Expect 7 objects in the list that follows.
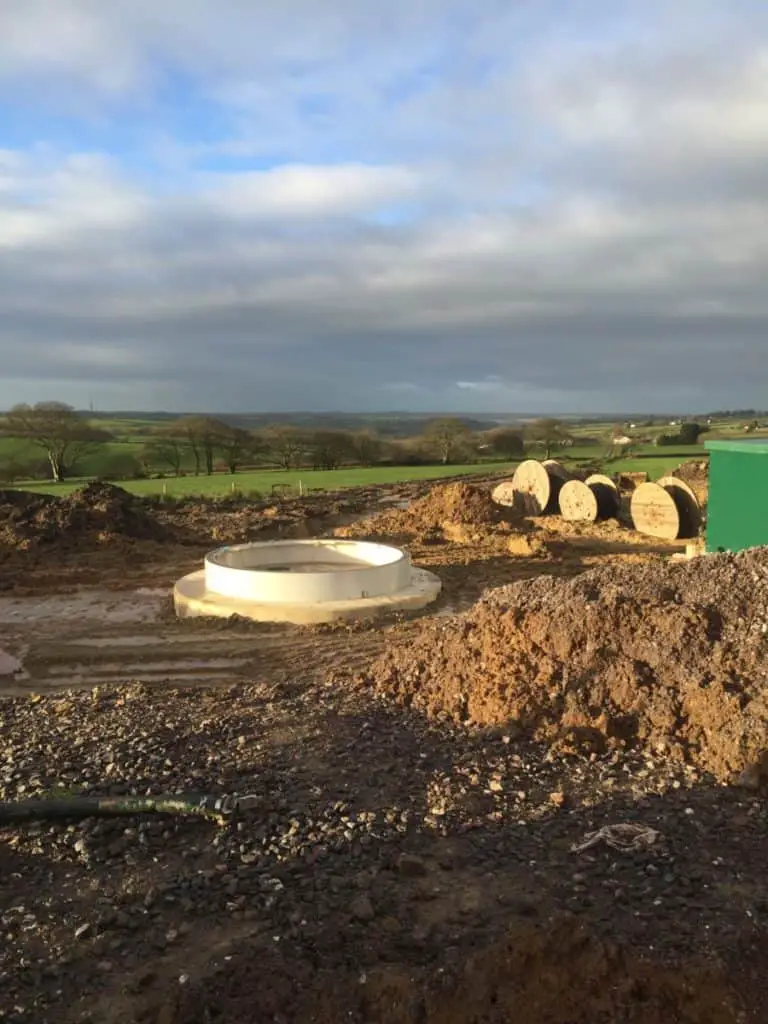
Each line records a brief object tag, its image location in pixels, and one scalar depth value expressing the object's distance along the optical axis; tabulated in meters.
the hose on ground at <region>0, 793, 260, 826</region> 5.81
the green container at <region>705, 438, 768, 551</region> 14.38
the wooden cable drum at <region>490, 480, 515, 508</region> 27.16
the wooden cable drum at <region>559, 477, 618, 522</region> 24.69
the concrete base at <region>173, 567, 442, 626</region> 13.81
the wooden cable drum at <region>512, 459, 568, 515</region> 26.20
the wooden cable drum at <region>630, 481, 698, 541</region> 22.38
